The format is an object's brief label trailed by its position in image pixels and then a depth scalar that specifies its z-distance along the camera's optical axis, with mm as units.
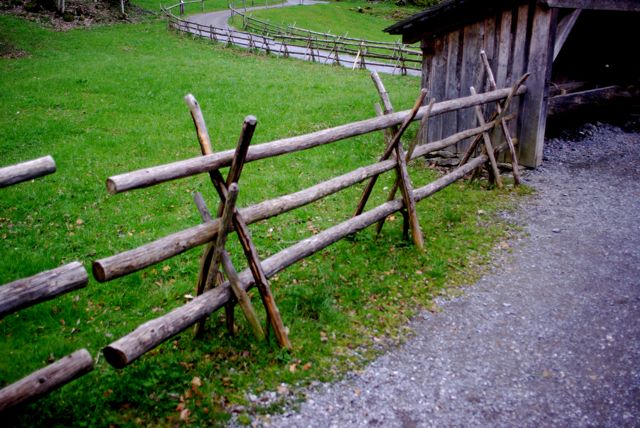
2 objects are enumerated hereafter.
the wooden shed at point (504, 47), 9477
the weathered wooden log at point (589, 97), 11641
